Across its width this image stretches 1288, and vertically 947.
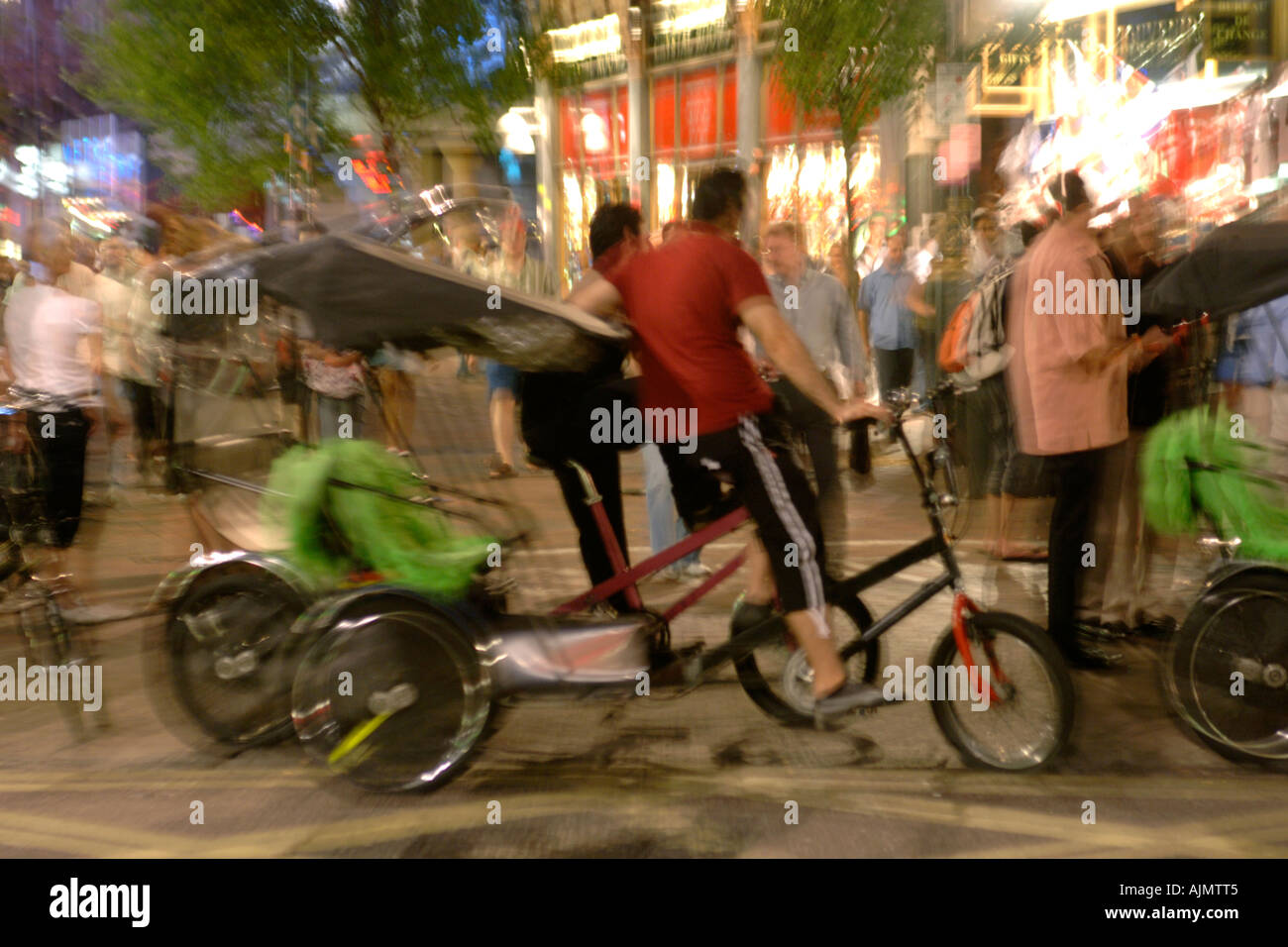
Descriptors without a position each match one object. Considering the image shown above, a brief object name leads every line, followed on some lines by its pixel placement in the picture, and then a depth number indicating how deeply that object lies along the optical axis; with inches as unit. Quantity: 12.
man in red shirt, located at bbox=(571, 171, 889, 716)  165.5
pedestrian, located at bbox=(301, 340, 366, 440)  176.2
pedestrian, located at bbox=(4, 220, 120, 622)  236.8
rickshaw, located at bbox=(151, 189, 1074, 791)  160.6
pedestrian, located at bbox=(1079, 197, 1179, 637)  220.4
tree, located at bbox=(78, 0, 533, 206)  432.8
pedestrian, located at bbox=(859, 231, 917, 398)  435.8
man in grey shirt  264.7
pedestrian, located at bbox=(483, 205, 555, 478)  298.0
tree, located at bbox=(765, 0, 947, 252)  436.5
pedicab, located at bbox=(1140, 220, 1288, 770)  168.1
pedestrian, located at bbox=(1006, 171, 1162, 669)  192.1
